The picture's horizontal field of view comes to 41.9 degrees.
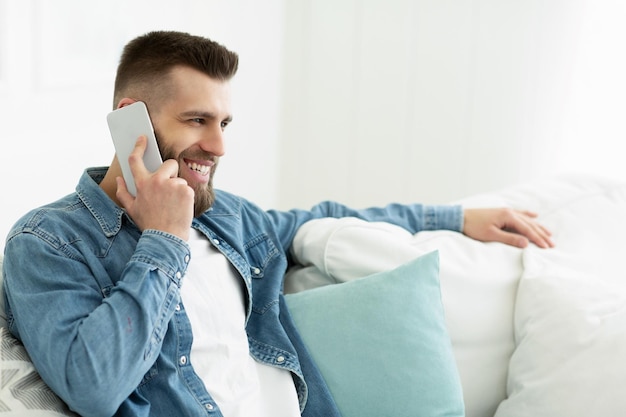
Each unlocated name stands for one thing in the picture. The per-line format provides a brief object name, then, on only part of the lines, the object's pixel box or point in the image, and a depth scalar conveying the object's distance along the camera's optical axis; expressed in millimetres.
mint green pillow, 1749
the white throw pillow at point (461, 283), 1934
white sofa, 1783
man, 1365
